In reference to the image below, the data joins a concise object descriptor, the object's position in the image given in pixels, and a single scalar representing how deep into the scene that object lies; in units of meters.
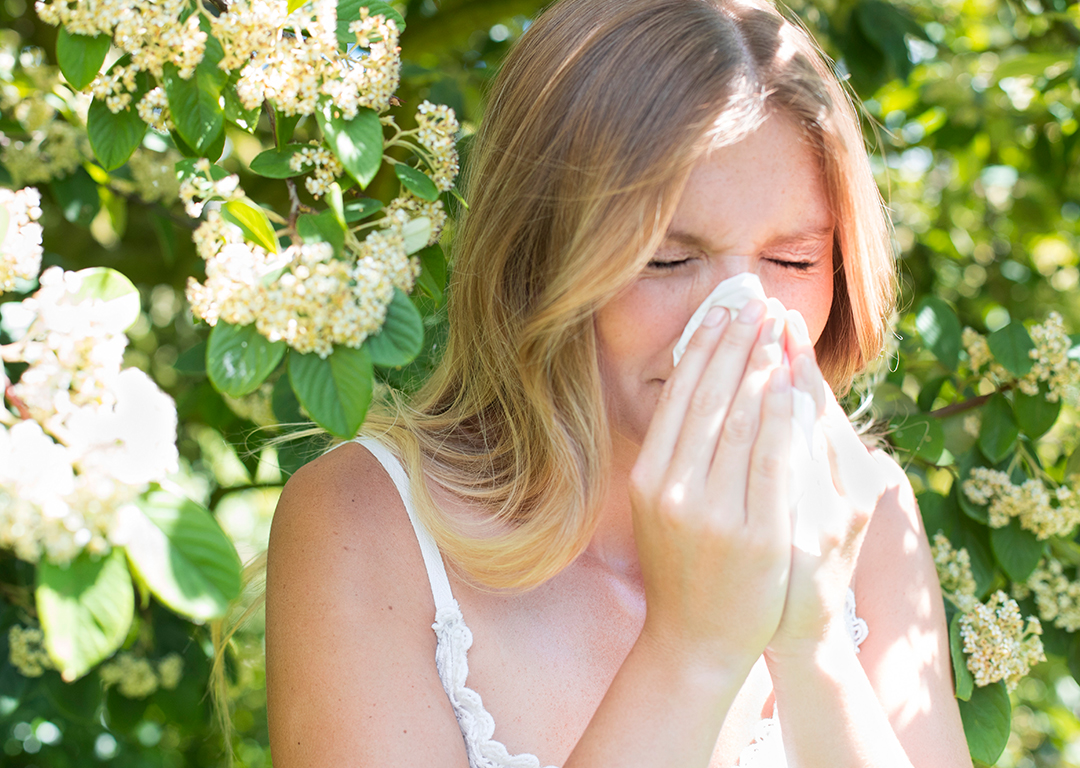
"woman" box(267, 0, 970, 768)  1.06
